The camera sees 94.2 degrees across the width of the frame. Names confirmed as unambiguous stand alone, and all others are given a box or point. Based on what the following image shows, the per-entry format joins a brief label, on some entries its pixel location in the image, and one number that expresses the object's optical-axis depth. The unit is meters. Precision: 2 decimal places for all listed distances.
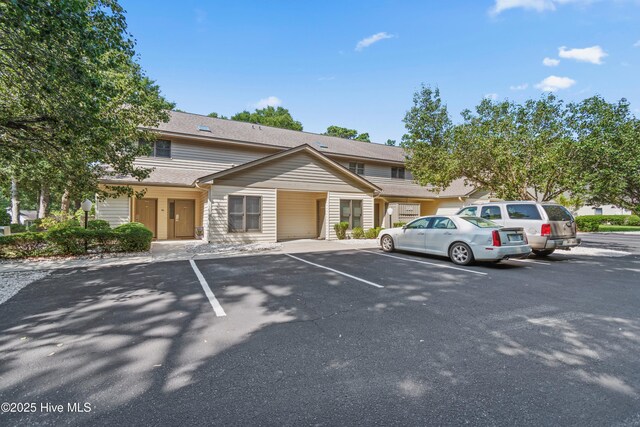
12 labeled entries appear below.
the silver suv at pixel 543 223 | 9.12
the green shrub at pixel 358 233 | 16.08
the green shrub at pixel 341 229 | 15.84
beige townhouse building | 13.88
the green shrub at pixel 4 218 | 21.84
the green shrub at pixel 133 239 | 10.55
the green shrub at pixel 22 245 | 9.22
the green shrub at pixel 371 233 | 16.31
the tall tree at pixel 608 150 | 10.44
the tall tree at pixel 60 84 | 5.31
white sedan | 7.92
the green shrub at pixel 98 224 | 12.08
